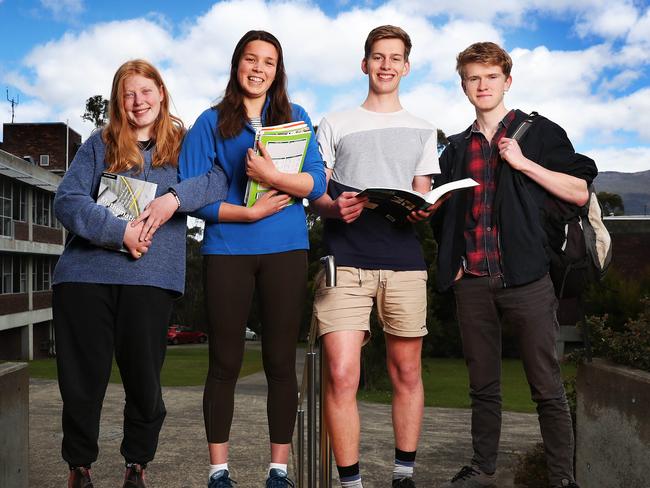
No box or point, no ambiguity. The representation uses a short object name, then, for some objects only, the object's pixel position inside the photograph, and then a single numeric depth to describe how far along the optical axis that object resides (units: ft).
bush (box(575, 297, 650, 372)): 11.98
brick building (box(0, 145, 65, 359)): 98.27
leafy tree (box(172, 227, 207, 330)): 142.81
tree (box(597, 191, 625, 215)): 140.36
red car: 175.42
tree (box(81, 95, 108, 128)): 131.03
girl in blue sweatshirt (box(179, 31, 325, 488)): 9.87
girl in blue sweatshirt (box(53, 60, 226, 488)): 9.82
